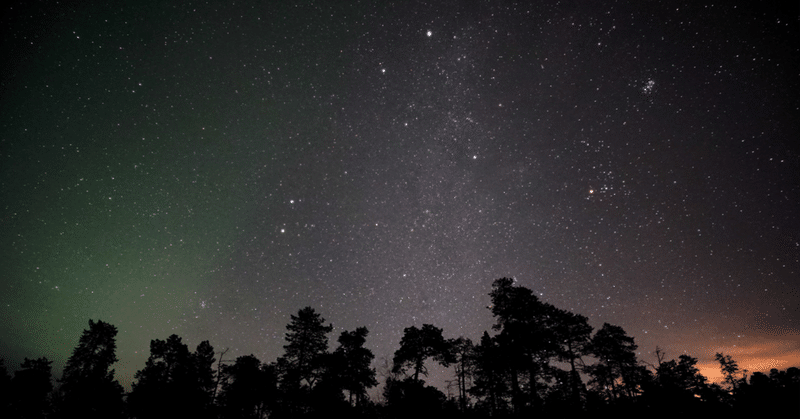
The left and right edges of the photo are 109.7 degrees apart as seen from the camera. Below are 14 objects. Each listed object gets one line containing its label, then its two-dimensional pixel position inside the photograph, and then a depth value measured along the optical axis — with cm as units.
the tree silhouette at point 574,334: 2642
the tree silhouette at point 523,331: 2070
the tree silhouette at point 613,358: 2992
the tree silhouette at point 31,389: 2994
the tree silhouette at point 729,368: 4749
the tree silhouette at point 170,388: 2514
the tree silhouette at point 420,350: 2891
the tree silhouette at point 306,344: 2845
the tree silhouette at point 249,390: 3044
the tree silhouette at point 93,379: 2655
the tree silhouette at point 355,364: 2817
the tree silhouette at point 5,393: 2941
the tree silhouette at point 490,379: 2294
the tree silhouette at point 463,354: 3128
